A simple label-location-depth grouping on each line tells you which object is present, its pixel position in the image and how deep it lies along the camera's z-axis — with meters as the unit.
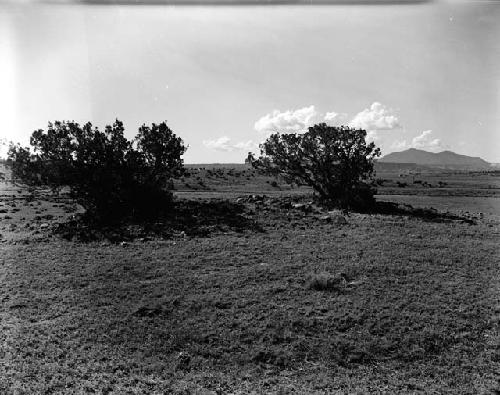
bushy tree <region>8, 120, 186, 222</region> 25.59
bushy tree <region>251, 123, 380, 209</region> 30.24
